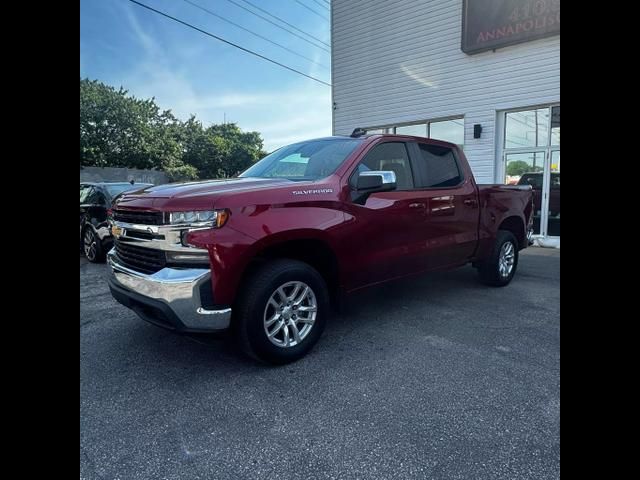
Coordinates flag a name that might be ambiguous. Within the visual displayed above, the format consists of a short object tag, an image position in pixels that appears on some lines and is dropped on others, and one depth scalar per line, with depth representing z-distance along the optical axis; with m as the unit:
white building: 9.19
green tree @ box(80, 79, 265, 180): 35.12
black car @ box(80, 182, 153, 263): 7.16
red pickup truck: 2.85
